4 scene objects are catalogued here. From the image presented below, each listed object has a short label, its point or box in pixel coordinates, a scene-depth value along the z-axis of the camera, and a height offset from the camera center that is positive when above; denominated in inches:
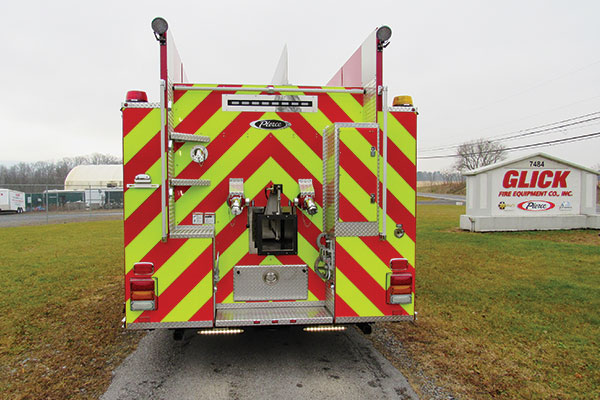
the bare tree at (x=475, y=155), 2642.7 +247.5
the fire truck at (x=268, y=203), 140.0 -3.1
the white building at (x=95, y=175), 2047.2 +98.2
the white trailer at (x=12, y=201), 1293.1 -18.7
